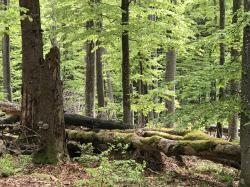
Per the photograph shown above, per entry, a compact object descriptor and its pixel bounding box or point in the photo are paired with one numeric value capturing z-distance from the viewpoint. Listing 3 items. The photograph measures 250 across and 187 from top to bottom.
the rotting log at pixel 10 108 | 14.05
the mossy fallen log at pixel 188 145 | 9.59
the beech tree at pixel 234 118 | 14.10
